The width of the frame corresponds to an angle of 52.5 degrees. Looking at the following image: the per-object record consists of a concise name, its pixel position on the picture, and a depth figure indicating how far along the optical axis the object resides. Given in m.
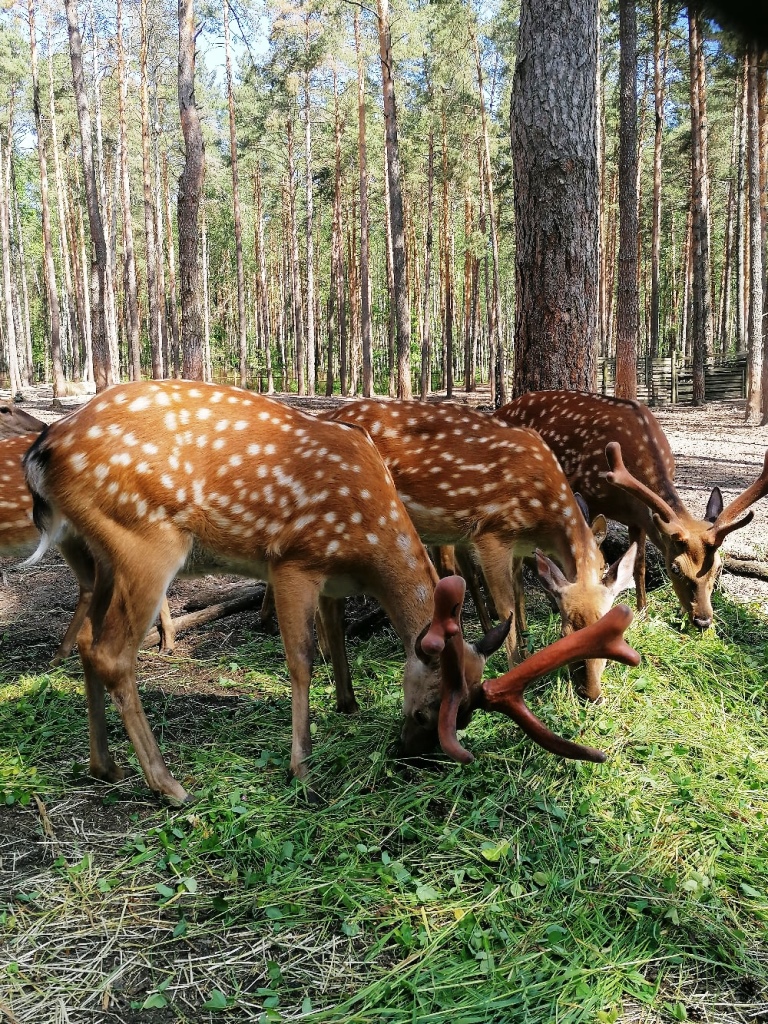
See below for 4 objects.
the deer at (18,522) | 4.89
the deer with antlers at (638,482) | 4.82
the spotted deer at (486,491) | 4.60
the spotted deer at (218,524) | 3.28
